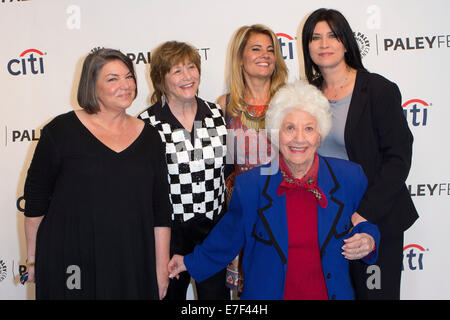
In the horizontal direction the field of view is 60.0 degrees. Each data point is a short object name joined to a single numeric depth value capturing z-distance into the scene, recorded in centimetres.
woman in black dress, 157
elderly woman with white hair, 153
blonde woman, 207
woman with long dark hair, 169
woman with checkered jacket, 189
